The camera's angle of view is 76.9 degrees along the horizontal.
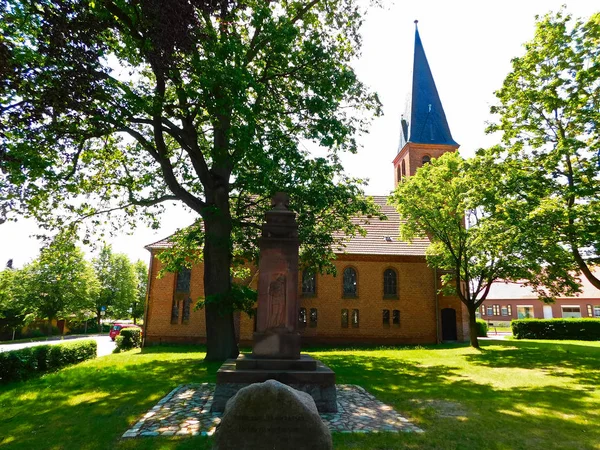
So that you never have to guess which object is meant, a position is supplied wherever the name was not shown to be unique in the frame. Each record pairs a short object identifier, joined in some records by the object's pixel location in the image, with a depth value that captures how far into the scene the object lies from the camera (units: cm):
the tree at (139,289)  6075
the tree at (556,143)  1358
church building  2600
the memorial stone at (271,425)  391
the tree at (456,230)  1959
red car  3945
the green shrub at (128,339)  2388
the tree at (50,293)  4175
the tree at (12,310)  4066
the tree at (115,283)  5694
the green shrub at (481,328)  3331
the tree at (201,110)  872
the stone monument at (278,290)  810
